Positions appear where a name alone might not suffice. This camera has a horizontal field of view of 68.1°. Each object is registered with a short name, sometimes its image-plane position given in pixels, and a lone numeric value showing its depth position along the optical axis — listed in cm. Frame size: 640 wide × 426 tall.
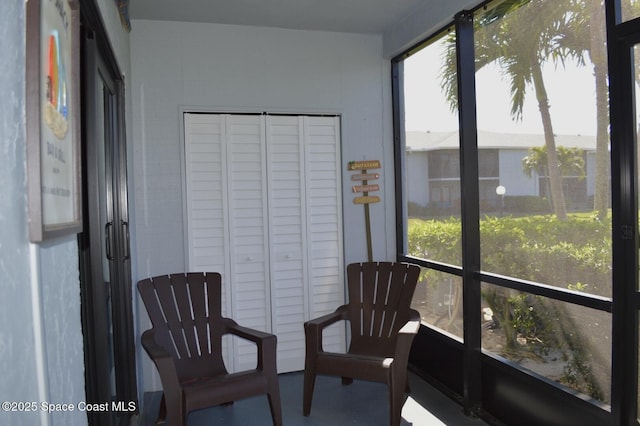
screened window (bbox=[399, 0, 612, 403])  221
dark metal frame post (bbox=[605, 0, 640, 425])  197
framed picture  93
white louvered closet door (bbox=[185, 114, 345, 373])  366
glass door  180
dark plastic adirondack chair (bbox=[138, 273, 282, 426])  256
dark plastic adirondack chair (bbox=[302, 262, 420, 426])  284
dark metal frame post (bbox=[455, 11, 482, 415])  302
